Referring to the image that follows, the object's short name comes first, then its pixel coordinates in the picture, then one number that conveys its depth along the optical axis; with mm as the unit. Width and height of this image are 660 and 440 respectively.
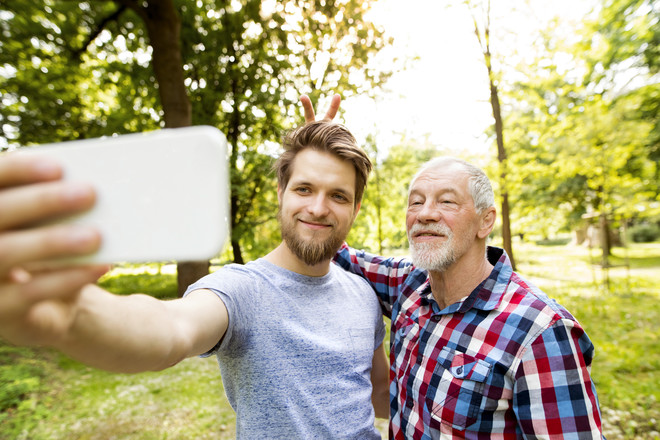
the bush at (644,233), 26062
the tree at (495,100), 10080
